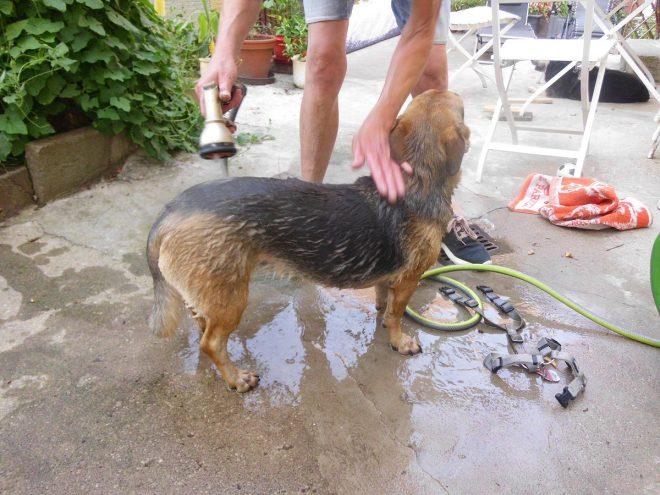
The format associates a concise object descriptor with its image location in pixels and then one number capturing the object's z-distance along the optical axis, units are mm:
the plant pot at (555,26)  10460
